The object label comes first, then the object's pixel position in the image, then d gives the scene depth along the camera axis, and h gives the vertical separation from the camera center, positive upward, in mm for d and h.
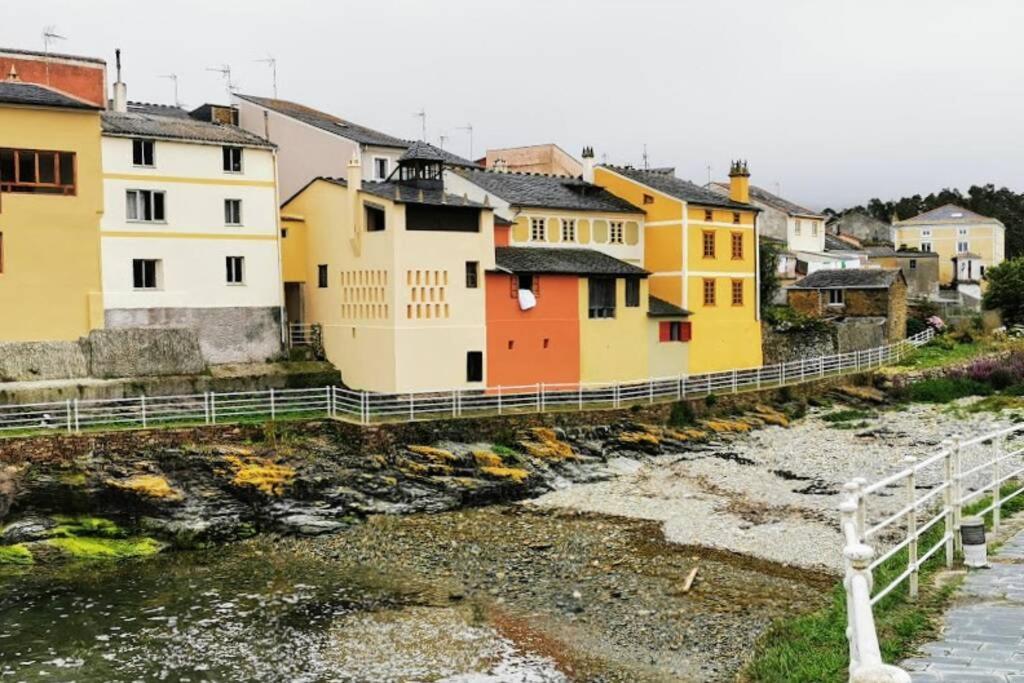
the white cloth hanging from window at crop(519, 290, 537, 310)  38594 +748
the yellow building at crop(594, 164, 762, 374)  44594 +2555
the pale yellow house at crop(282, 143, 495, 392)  35906 +1588
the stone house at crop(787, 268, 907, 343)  52688 +850
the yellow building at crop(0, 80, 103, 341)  33500 +3974
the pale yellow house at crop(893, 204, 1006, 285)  86938 +6595
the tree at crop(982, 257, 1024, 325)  56250 +958
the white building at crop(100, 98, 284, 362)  35844 +3463
